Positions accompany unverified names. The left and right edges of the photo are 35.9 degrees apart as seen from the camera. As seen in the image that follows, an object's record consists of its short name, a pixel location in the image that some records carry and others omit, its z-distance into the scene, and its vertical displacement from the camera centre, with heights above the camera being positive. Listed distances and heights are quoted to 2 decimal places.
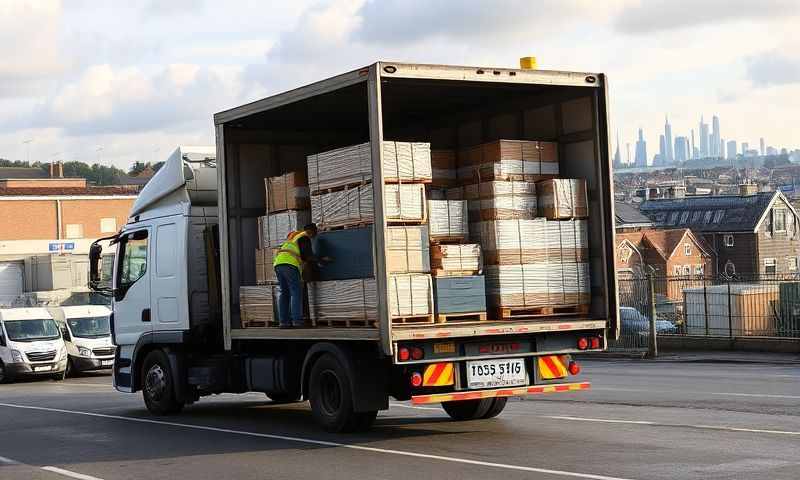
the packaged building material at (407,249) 11.96 +0.31
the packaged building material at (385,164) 12.14 +1.20
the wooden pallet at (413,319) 11.95 -0.37
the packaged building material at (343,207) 12.39 +0.80
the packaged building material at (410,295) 11.88 -0.13
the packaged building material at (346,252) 12.53 +0.34
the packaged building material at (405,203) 12.08 +0.78
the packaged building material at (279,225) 13.91 +0.71
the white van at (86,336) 32.78 -1.10
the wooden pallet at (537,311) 12.70 -0.37
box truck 12.16 +0.24
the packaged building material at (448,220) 12.59 +0.61
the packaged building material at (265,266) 14.35 +0.25
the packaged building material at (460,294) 12.32 -0.15
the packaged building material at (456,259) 12.40 +0.21
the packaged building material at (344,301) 12.22 -0.17
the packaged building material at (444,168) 13.41 +1.22
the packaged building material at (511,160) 12.92 +1.24
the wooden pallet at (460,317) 12.28 -0.38
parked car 29.27 -1.20
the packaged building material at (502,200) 12.79 +0.81
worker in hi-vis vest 13.23 +0.18
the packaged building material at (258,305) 14.12 -0.20
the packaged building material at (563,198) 12.92 +0.80
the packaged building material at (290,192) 13.99 +1.09
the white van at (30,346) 31.14 -1.22
